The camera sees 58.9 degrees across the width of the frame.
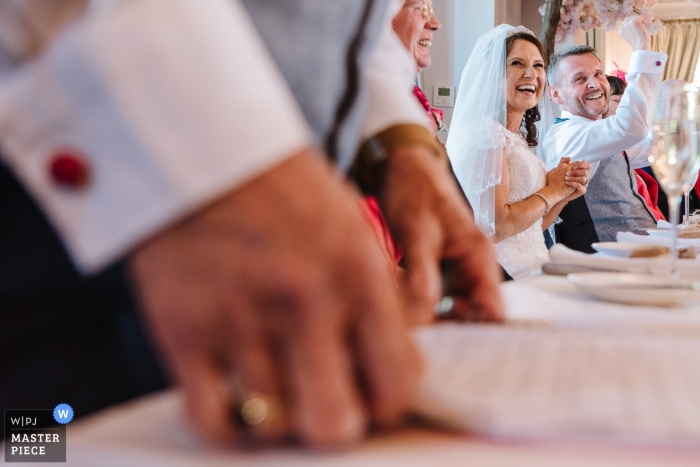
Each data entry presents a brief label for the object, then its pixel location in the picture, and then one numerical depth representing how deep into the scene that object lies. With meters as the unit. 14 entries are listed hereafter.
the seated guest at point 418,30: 2.08
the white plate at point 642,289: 0.64
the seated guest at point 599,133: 3.06
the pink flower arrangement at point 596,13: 3.14
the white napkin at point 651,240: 1.26
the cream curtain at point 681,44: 9.09
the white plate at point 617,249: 0.92
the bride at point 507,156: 2.33
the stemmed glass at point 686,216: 1.98
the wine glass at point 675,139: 0.85
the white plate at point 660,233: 1.45
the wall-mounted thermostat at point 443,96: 3.41
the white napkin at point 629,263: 0.83
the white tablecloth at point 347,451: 0.23
